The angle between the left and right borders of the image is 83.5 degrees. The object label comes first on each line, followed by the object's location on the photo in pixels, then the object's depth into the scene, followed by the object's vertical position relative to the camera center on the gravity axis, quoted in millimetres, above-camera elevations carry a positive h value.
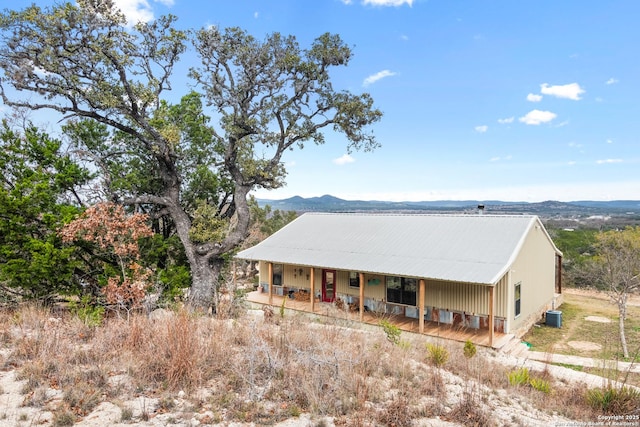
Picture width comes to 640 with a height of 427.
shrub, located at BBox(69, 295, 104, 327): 6734 -2335
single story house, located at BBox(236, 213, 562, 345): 12094 -2129
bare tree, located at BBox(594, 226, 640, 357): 12219 -2316
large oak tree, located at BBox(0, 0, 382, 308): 10195 +3429
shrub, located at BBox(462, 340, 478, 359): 7875 -3230
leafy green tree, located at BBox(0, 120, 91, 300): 8758 -65
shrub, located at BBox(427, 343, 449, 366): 6338 -2701
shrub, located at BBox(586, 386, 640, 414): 4738 -2648
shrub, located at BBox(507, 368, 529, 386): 5816 -2855
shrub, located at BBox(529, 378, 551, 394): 5715 -2914
